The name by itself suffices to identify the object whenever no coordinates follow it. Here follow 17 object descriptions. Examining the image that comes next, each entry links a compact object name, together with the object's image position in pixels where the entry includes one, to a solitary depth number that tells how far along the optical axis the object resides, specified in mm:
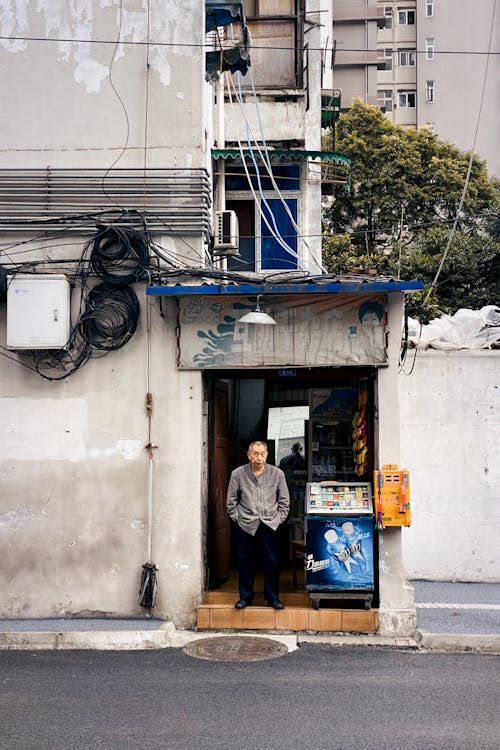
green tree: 31547
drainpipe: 15489
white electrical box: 10969
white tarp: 14602
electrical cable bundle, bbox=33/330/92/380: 11266
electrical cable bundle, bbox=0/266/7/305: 11164
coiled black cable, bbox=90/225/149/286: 11156
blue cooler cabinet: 10930
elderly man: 11039
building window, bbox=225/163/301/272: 18469
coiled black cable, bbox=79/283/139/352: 11164
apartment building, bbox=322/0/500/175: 54781
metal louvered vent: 11352
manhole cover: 9672
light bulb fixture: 10445
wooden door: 11734
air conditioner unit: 13212
